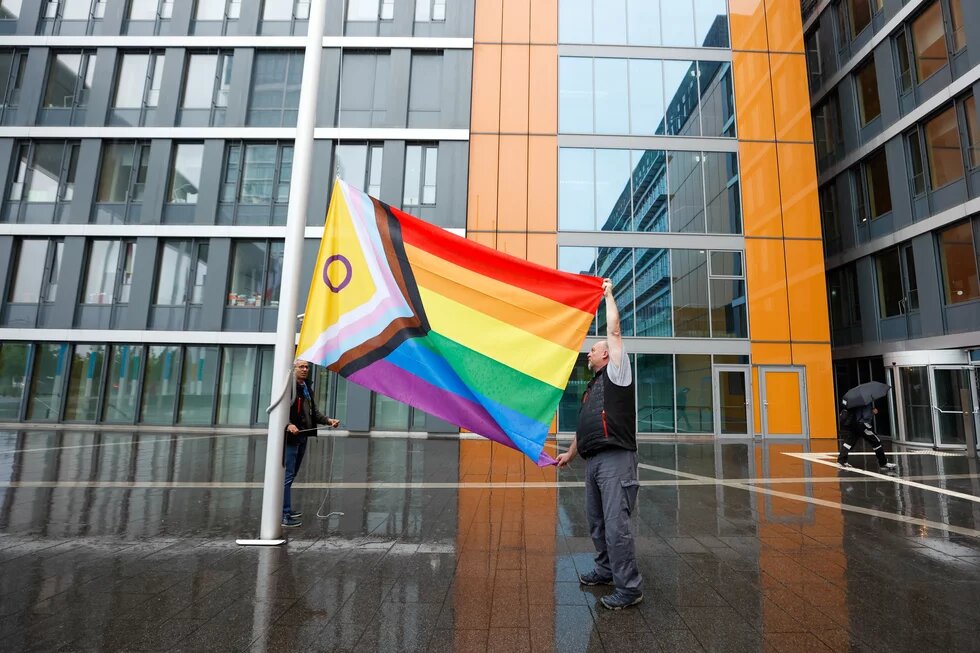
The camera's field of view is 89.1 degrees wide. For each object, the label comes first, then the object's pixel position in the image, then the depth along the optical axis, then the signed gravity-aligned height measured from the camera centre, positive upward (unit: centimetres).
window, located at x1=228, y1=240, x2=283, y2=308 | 1981 +476
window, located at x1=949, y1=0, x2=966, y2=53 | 1642 +1281
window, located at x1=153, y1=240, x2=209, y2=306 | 1988 +475
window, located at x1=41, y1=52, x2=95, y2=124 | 2139 +1317
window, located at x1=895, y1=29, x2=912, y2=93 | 1880 +1325
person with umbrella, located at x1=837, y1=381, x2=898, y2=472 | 1134 -20
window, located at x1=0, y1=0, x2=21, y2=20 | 2194 +1649
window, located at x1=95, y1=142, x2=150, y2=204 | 2075 +901
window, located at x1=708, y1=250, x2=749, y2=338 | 1873 +415
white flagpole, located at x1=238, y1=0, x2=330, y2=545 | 580 +147
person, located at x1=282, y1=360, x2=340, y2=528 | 651 -43
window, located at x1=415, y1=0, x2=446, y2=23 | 2078 +1603
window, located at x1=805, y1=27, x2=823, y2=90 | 2414 +1716
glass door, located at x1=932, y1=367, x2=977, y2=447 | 1504 +21
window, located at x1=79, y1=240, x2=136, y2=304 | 2000 +470
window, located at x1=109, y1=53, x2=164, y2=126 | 2120 +1288
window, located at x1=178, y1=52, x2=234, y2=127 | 2108 +1285
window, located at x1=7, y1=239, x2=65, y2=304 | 2003 +467
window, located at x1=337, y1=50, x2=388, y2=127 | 2034 +1253
